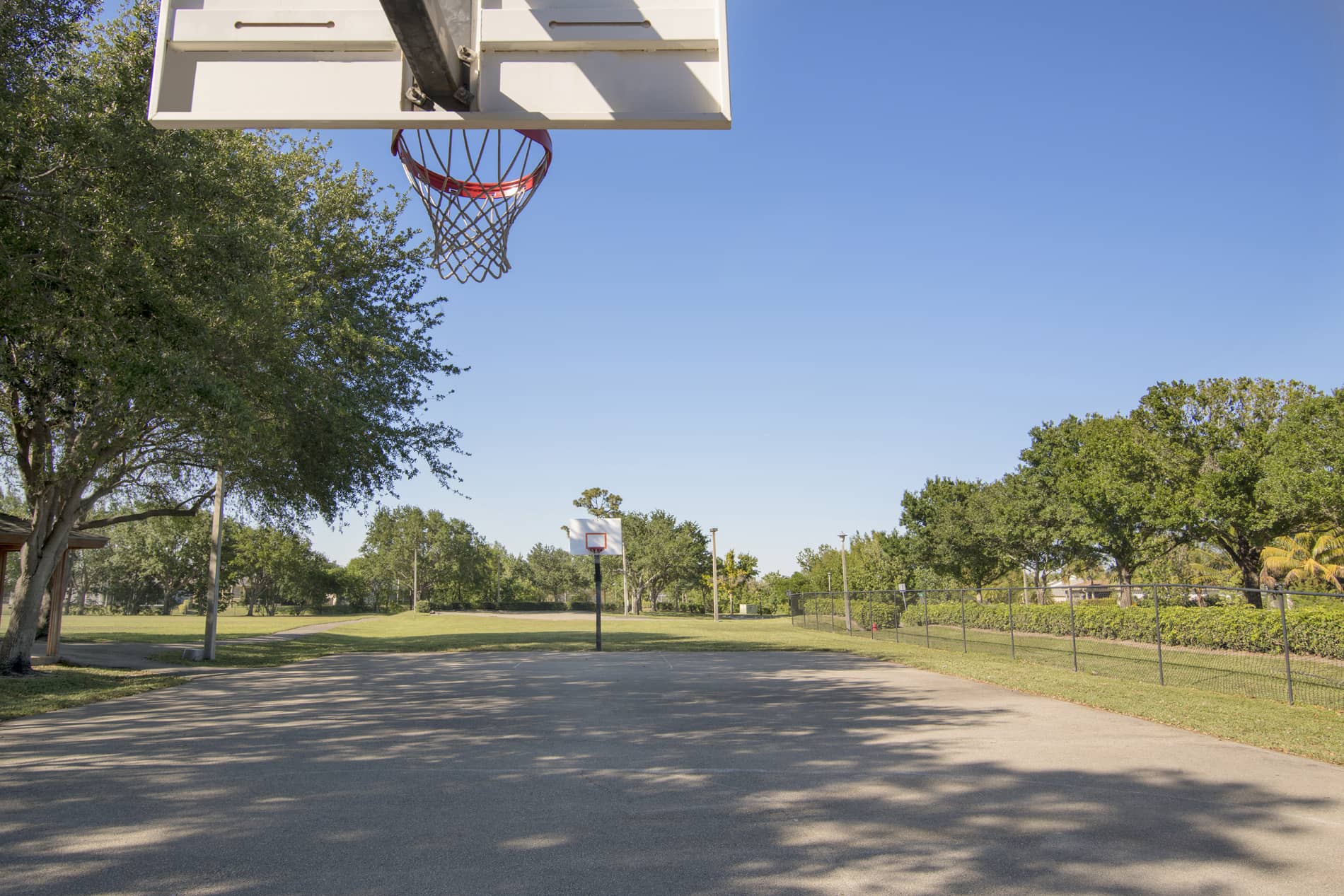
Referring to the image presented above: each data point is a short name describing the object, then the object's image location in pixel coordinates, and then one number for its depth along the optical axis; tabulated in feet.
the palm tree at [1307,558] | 123.44
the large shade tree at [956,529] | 150.92
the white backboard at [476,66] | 15.02
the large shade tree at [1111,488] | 103.60
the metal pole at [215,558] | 66.13
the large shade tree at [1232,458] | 92.07
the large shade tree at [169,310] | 31.65
